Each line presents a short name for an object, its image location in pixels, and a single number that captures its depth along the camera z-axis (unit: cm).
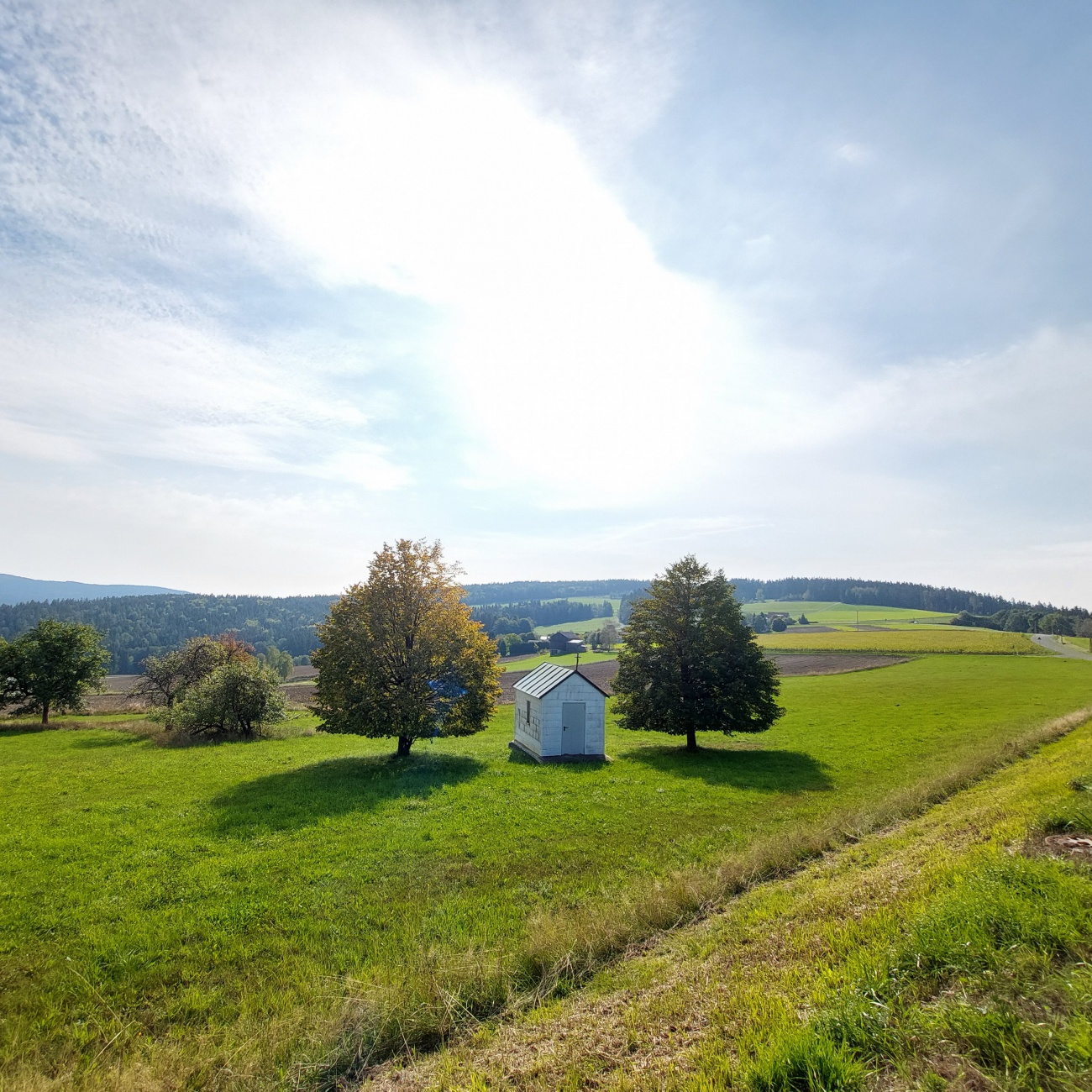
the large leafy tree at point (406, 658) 2683
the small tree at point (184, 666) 5059
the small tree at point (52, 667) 4609
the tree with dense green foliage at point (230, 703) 3772
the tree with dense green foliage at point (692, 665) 3297
